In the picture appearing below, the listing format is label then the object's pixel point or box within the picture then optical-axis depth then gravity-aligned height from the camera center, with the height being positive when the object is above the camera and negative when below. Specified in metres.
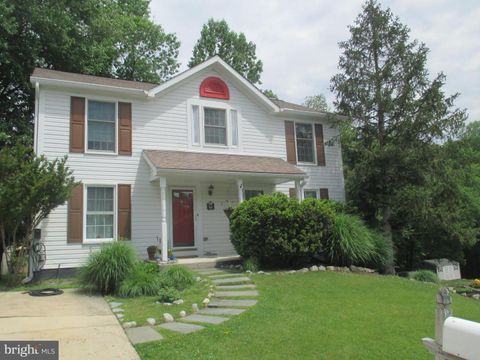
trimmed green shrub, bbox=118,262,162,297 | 7.47 -1.10
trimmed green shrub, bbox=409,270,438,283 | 12.02 -1.85
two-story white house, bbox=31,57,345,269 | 10.86 +2.39
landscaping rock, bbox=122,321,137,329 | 5.30 -1.33
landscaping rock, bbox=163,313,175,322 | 5.67 -1.34
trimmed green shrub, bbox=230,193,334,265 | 10.00 -0.12
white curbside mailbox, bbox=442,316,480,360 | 2.29 -0.76
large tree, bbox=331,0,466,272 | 12.93 +3.78
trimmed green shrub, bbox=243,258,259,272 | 9.88 -1.05
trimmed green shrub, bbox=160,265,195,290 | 7.85 -1.06
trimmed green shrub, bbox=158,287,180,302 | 6.72 -1.19
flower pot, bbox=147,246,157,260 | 11.08 -0.66
